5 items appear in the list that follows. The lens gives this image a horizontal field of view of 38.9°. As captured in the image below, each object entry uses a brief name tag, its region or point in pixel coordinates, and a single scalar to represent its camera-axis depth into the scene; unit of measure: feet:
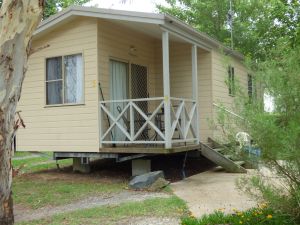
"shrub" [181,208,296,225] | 16.47
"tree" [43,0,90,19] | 83.87
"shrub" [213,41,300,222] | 15.11
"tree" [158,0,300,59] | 67.43
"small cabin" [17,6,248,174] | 30.48
